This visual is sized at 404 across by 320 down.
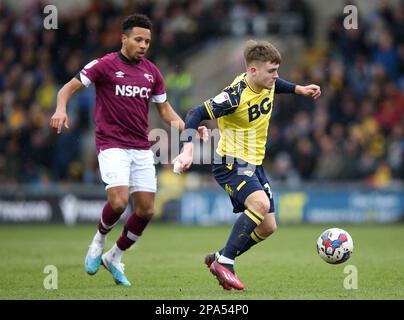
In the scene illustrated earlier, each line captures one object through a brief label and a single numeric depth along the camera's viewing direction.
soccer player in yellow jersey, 17.34
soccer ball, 18.56
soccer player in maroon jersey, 18.22
